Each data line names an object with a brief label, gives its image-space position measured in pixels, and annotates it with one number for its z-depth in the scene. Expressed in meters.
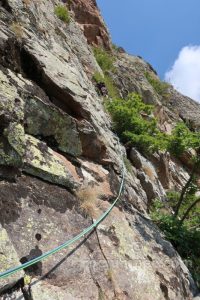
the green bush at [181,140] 11.39
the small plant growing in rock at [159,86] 33.19
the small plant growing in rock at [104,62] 24.03
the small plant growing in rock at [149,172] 14.48
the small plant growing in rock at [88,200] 7.45
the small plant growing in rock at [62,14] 19.65
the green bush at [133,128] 15.46
